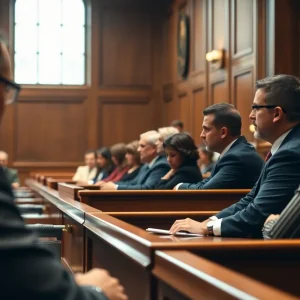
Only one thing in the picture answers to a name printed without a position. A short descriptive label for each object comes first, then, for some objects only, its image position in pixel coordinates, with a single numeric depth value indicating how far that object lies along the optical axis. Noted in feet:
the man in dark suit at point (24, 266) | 4.64
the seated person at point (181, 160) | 20.45
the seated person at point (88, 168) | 41.61
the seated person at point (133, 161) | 28.88
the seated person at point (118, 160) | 32.69
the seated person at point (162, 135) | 24.73
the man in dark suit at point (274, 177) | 11.17
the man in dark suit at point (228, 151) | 16.35
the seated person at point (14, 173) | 39.17
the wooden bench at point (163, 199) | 15.55
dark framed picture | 41.21
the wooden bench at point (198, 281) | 4.90
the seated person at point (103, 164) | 35.68
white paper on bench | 11.09
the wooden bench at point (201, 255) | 7.22
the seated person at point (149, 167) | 22.03
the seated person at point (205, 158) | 34.69
